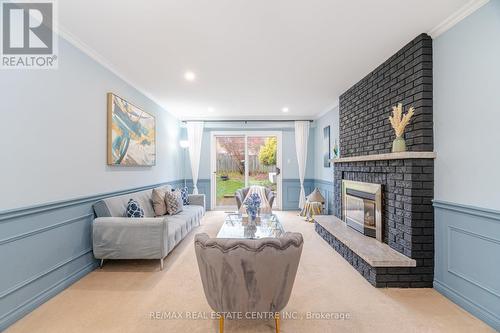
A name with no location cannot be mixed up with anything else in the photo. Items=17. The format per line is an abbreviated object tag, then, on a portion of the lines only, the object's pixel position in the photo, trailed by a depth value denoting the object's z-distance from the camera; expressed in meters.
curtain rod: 6.67
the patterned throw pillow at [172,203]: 4.24
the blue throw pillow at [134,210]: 3.22
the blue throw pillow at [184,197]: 5.13
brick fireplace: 2.52
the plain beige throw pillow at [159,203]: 4.14
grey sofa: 2.84
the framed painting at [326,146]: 5.67
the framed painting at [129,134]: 3.34
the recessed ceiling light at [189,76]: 3.49
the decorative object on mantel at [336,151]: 4.89
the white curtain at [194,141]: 6.60
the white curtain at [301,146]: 6.69
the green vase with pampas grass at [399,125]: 2.62
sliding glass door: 6.91
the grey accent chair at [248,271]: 1.54
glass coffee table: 3.17
